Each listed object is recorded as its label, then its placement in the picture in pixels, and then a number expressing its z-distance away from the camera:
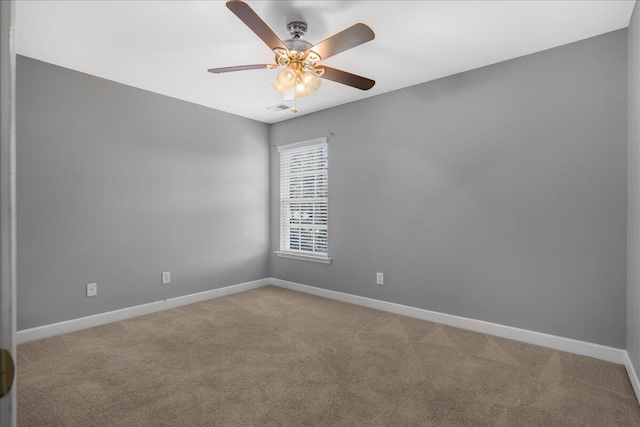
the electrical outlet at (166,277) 3.86
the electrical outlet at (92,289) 3.28
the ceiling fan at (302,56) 1.95
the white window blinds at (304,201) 4.47
